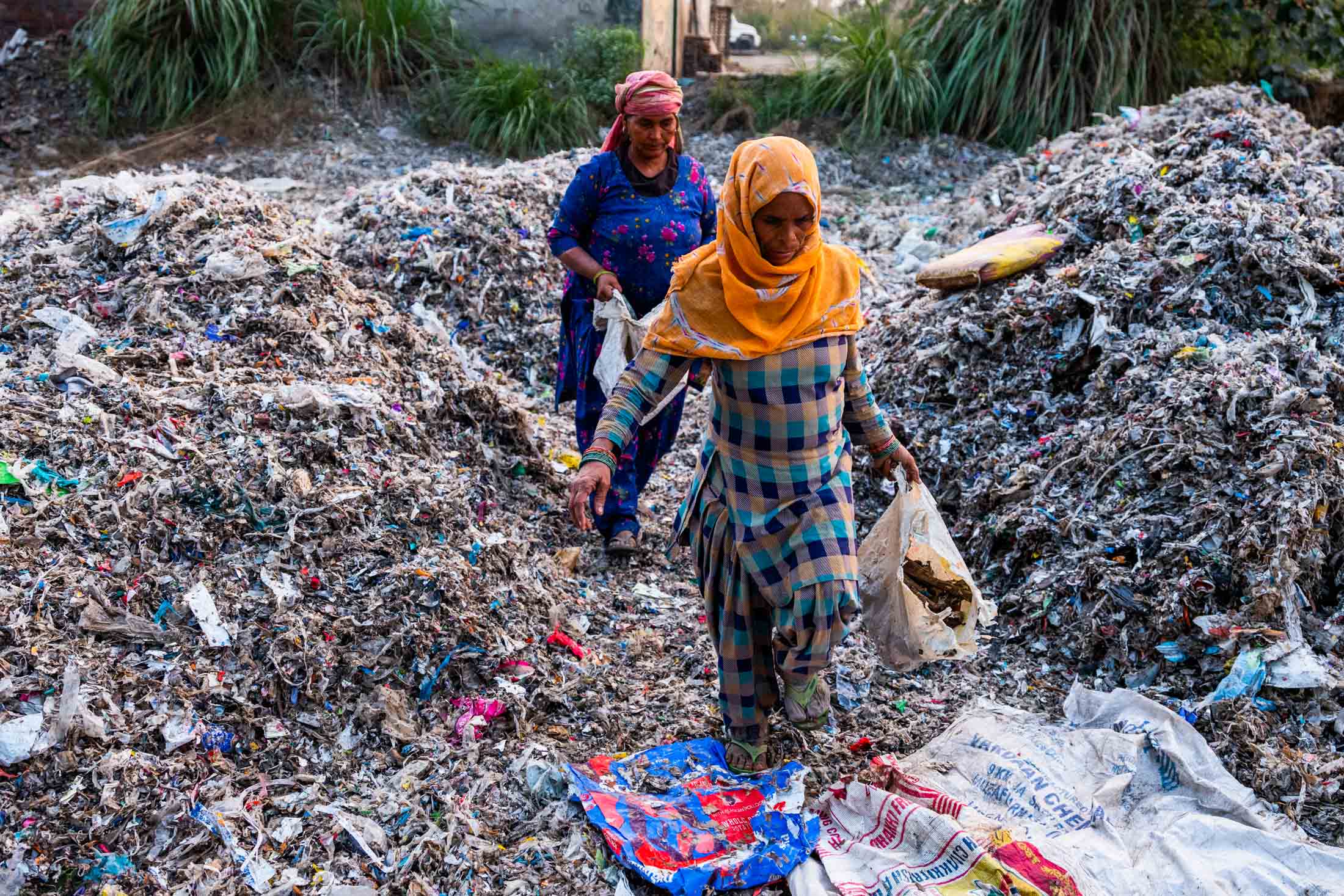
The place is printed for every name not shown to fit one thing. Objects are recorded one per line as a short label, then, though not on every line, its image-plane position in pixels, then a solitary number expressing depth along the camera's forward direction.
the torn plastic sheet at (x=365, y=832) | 2.45
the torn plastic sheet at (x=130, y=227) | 4.10
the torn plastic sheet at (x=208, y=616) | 2.76
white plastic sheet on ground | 2.34
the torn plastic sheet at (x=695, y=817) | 2.45
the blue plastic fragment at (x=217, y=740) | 2.59
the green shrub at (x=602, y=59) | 9.21
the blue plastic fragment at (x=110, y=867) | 2.30
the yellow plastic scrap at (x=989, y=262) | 4.67
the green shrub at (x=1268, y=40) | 8.74
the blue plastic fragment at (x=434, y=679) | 2.94
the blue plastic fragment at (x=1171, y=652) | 3.04
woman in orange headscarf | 2.25
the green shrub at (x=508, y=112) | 8.69
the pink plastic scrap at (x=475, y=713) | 2.87
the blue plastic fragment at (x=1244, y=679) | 2.85
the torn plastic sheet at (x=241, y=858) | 2.35
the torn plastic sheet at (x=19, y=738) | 2.38
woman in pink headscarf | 3.52
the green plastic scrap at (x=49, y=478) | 3.00
